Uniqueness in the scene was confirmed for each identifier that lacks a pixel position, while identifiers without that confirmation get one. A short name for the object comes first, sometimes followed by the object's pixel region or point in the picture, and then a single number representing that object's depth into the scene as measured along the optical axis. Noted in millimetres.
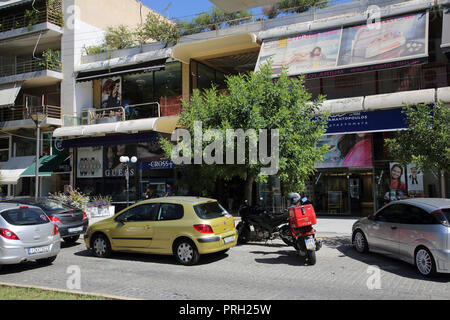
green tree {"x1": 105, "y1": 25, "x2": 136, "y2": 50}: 23719
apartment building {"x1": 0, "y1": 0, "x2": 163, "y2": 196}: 23672
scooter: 8211
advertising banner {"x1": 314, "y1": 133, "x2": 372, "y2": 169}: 16406
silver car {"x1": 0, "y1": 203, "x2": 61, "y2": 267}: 7555
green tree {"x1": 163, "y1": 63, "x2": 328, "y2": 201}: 10602
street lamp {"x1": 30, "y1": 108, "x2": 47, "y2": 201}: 15675
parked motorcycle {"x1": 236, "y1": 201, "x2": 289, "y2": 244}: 10500
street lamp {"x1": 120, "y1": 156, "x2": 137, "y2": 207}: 17406
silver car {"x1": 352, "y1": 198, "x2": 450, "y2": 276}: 6715
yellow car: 8188
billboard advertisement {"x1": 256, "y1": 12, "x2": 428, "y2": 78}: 14859
